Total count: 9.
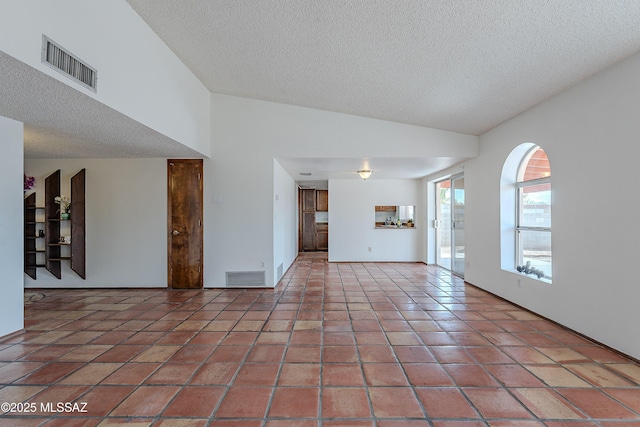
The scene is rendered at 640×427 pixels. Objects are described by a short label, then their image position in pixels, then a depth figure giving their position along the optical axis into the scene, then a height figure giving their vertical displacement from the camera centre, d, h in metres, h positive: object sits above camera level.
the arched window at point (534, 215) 3.87 -0.01
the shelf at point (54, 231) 5.21 -0.25
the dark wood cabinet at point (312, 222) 10.73 -0.24
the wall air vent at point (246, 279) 5.25 -1.05
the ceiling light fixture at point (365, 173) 6.43 +0.85
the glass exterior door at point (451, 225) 6.26 -0.22
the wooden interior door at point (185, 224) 5.27 -0.14
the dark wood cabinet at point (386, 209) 8.55 +0.15
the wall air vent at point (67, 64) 2.13 +1.10
